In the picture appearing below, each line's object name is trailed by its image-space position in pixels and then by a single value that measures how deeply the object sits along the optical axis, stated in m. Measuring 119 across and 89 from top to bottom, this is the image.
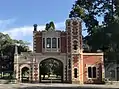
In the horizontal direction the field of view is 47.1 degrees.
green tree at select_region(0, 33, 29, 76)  33.61
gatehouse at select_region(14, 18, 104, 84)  22.89
